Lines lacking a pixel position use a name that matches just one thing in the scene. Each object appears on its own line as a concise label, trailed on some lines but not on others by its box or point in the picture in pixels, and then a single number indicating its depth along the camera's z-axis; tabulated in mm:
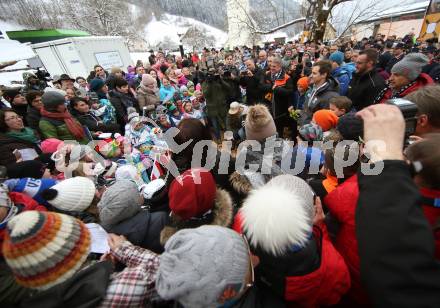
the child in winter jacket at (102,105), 4224
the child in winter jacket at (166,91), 5132
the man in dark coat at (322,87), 3229
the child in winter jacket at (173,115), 4431
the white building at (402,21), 22750
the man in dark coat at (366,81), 3439
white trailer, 10219
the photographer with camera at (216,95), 5273
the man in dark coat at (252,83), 5328
